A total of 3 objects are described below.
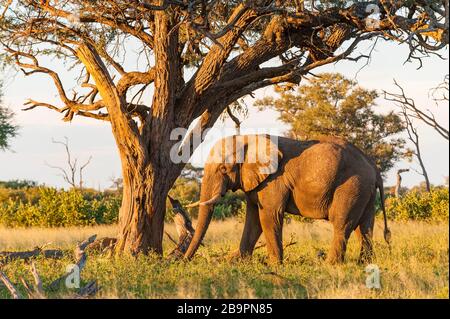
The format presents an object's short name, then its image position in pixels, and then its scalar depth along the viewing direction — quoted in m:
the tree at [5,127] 35.72
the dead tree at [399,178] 35.12
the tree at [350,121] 40.47
